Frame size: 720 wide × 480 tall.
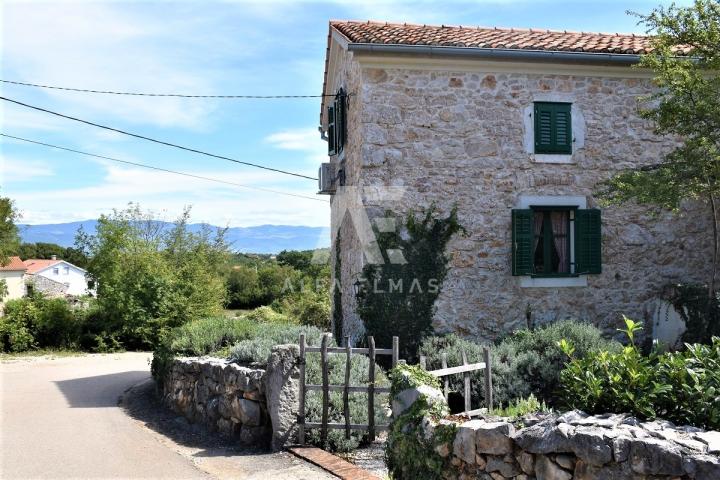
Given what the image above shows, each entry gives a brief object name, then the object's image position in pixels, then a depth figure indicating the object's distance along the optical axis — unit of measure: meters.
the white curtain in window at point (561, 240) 12.09
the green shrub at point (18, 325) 19.31
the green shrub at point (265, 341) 9.45
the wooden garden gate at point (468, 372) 7.46
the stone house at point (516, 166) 11.44
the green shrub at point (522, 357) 9.09
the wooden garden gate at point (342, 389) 7.87
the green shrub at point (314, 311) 20.94
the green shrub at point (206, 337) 11.21
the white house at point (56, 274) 52.38
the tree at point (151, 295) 19.47
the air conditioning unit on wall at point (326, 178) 14.05
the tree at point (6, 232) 25.02
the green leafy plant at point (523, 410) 5.36
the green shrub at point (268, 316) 21.69
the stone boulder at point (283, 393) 8.07
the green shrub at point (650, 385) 4.44
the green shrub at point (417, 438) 5.45
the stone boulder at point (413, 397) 5.93
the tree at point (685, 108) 9.94
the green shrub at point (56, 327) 19.83
